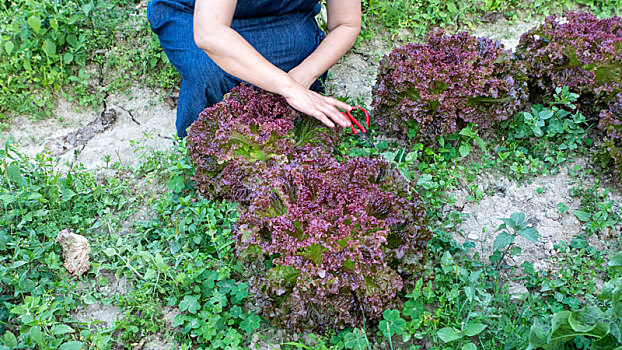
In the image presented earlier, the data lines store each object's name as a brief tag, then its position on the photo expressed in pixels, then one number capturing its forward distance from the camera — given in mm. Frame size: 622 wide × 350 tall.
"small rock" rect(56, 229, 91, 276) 2959
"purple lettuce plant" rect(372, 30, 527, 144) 3309
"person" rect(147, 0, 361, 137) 3115
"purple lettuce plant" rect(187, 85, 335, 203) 3070
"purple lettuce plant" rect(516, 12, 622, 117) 3363
